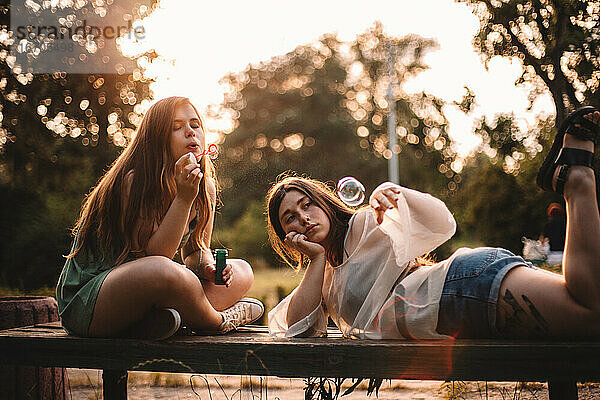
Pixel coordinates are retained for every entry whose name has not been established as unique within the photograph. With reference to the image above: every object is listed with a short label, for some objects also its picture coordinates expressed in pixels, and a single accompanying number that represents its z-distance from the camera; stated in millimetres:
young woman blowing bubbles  2051
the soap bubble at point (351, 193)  2570
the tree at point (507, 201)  7810
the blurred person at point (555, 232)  6712
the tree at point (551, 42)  4176
